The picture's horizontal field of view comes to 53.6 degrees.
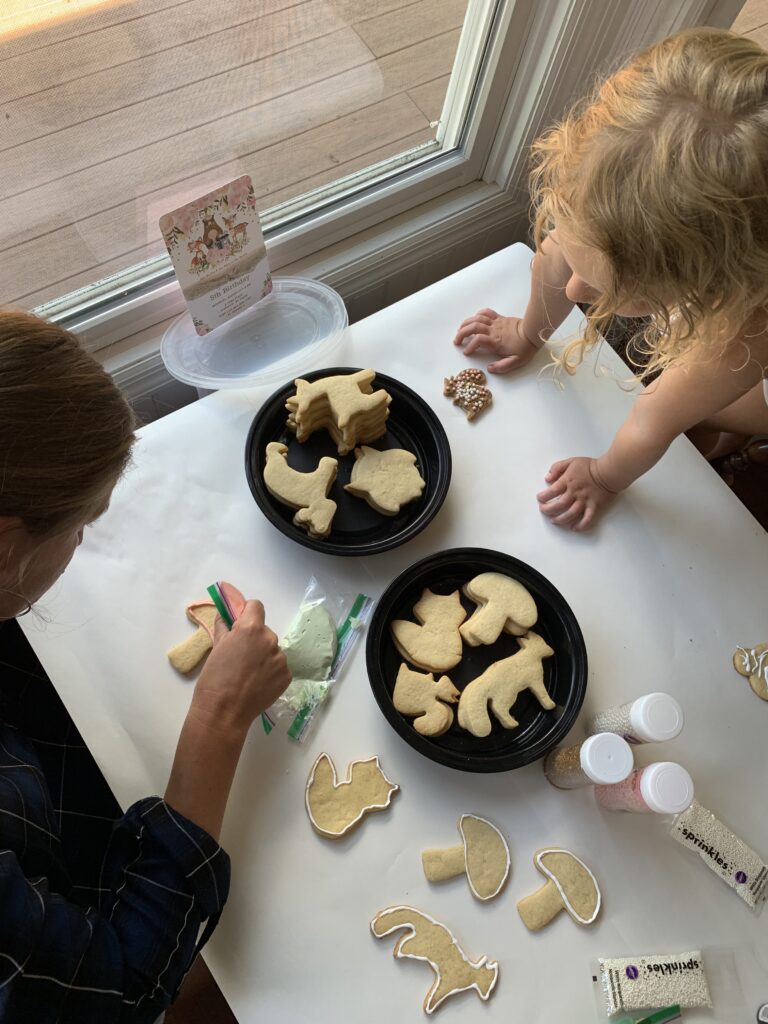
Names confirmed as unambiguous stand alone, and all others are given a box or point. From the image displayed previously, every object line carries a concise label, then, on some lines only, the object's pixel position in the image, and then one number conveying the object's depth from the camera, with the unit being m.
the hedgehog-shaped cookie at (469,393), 1.00
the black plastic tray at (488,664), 0.77
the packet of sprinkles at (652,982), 0.71
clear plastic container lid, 1.00
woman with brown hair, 0.59
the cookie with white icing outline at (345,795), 0.75
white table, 0.71
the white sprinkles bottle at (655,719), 0.68
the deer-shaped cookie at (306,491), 0.86
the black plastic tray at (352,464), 0.87
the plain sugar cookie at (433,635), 0.81
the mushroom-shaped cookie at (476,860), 0.74
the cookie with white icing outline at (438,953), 0.70
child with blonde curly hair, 0.64
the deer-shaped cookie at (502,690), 0.79
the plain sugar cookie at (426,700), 0.78
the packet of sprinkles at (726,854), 0.77
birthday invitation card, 0.87
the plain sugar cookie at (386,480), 0.89
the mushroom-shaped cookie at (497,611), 0.82
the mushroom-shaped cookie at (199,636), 0.80
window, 0.90
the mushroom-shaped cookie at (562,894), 0.73
